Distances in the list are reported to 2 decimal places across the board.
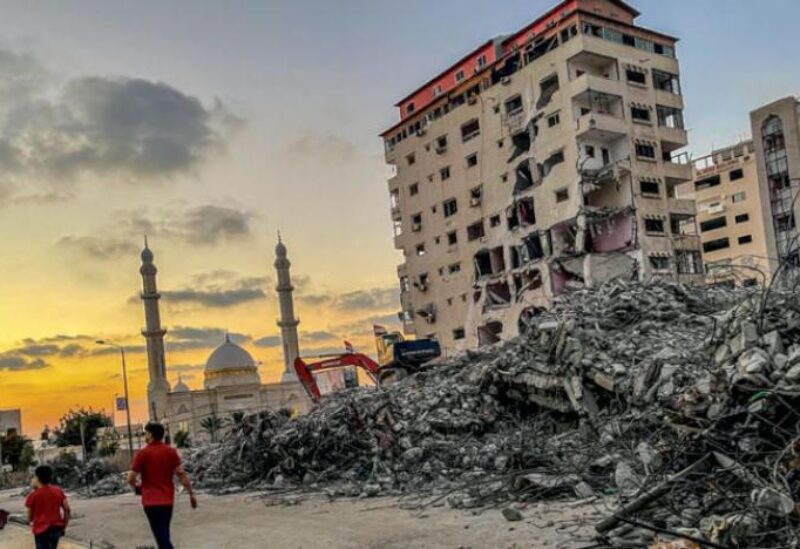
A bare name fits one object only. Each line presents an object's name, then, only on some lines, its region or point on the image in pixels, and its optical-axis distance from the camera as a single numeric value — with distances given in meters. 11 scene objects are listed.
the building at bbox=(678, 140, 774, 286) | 70.00
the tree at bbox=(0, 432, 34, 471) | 64.56
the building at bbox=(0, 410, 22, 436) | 93.46
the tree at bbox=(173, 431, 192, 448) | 64.02
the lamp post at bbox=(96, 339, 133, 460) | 46.16
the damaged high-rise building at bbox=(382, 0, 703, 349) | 40.25
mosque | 69.94
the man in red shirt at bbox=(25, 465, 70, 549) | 9.91
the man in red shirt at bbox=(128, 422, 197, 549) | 8.39
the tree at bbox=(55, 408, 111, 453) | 65.62
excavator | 27.23
